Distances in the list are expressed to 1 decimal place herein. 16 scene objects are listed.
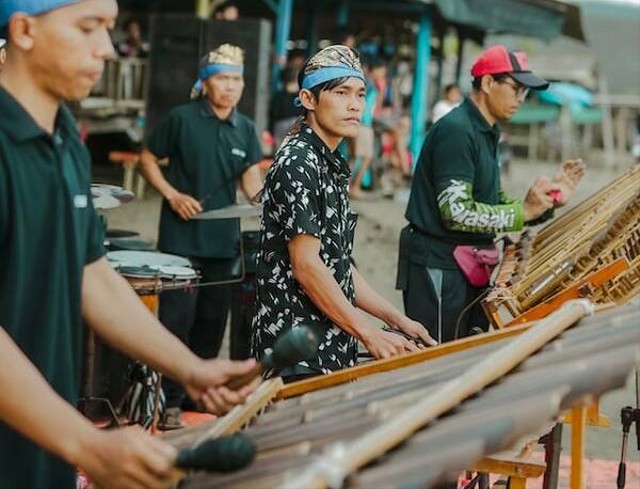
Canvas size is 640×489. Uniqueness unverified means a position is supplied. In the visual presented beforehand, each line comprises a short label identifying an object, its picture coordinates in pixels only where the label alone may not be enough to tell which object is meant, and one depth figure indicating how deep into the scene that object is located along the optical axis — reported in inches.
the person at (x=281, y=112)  633.6
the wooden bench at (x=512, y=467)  152.0
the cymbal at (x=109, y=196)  238.4
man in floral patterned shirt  174.6
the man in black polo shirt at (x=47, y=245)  101.9
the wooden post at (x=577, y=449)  147.9
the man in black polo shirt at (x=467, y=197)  231.3
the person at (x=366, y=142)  709.3
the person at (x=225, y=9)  663.6
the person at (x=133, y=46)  700.7
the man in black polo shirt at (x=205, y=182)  289.3
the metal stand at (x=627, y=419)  208.7
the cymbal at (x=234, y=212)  260.7
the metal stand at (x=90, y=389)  259.6
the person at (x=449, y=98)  751.1
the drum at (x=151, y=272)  247.9
